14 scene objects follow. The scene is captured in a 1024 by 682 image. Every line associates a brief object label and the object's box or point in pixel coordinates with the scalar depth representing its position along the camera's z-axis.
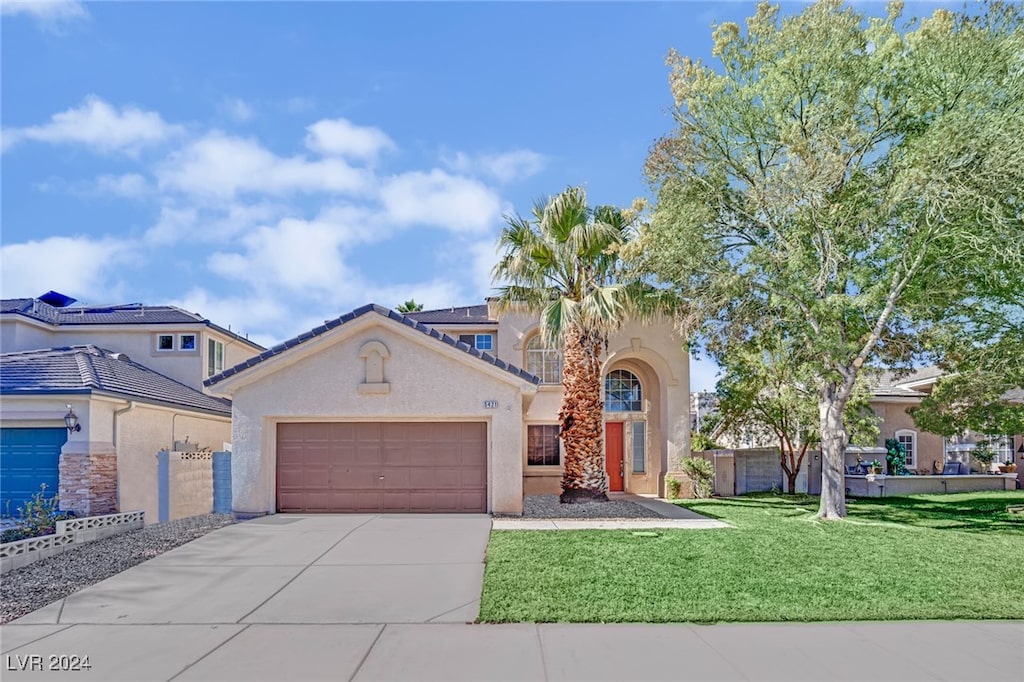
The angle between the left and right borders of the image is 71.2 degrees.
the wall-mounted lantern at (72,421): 15.62
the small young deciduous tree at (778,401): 18.52
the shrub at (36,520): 12.05
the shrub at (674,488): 20.14
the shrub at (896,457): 25.78
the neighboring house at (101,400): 15.70
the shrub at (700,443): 23.80
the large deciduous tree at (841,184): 13.94
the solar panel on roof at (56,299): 25.50
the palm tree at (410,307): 36.23
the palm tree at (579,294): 17.25
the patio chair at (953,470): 25.88
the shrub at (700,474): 20.39
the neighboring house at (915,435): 26.92
